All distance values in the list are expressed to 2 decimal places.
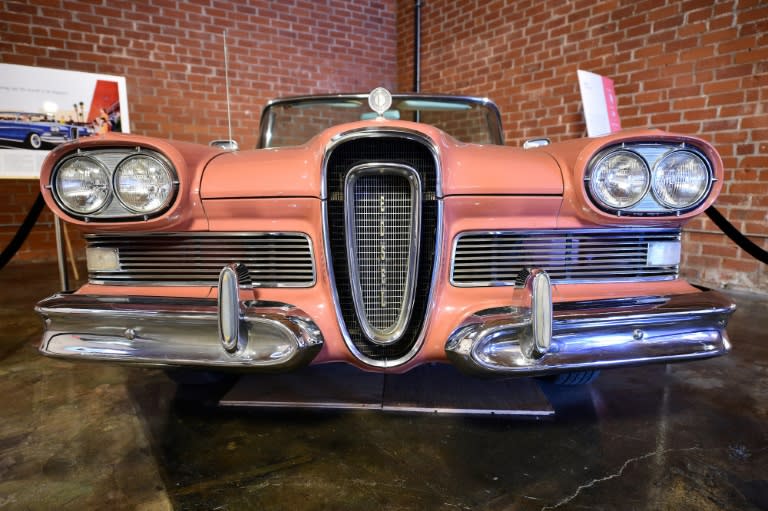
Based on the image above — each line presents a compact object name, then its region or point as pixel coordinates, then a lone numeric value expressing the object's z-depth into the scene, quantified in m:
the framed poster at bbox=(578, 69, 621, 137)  3.82
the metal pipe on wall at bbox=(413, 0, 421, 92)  6.04
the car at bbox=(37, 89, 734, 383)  1.35
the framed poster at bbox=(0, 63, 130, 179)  3.50
